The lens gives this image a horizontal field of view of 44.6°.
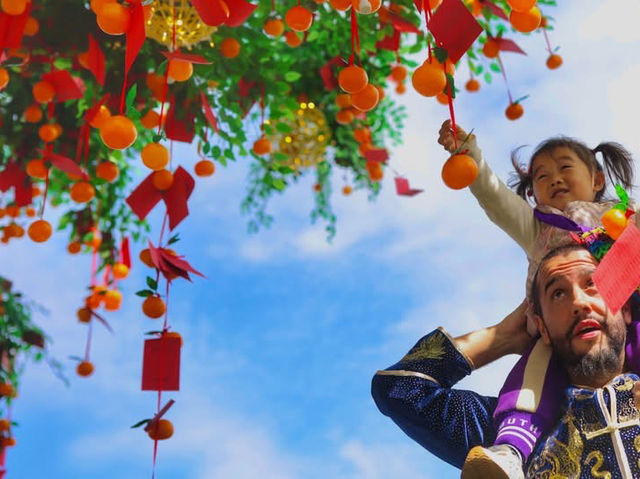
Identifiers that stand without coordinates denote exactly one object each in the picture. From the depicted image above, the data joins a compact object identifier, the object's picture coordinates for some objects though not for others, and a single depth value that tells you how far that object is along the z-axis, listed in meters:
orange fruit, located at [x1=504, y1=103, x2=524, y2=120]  2.70
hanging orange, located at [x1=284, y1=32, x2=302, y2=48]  2.86
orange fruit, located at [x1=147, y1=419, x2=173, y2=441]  2.20
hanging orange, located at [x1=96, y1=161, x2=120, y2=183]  2.90
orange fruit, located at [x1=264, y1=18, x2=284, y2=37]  2.56
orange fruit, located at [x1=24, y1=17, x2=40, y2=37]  2.67
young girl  1.64
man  1.64
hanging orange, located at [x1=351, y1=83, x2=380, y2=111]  1.67
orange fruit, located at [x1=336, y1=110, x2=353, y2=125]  3.48
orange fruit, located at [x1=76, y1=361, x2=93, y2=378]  3.27
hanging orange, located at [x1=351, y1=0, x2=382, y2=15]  1.49
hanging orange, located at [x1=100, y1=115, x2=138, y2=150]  1.50
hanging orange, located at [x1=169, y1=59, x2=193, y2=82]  1.92
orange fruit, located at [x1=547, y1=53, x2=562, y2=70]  2.94
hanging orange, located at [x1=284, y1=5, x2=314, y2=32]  1.72
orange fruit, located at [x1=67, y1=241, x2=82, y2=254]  3.89
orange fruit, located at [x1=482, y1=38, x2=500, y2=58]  2.73
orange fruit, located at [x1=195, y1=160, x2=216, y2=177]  2.74
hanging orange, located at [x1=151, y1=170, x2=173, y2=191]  2.18
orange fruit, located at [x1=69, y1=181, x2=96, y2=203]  2.42
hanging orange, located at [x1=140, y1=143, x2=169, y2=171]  1.67
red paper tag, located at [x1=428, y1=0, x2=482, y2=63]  1.39
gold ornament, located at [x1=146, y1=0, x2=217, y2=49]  2.46
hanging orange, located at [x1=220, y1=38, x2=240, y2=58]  2.71
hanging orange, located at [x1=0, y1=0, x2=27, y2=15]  1.69
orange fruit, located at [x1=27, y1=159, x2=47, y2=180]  2.75
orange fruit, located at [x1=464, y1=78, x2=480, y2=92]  3.31
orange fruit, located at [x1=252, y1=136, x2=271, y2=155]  3.01
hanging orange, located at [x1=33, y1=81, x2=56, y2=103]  2.35
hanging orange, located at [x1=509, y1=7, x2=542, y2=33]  1.75
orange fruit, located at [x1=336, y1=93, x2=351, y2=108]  2.38
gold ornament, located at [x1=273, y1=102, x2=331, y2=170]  3.99
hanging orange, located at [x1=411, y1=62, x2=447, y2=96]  1.44
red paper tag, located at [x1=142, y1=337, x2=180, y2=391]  2.10
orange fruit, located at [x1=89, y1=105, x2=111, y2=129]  2.01
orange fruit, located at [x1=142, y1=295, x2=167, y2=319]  2.24
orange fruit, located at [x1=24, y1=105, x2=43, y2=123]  3.15
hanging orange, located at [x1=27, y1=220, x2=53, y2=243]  2.27
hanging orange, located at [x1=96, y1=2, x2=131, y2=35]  1.47
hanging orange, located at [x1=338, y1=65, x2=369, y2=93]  1.60
